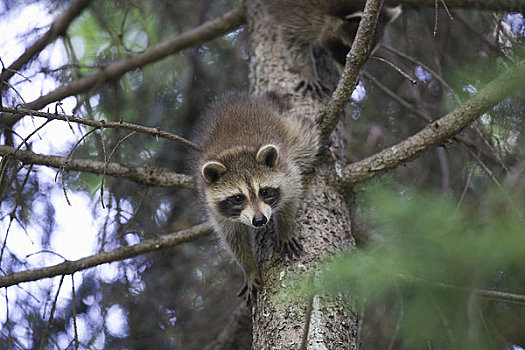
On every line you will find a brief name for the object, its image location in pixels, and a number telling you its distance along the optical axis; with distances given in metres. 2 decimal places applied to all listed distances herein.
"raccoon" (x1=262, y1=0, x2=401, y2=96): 9.70
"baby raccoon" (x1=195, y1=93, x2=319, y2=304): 6.54
